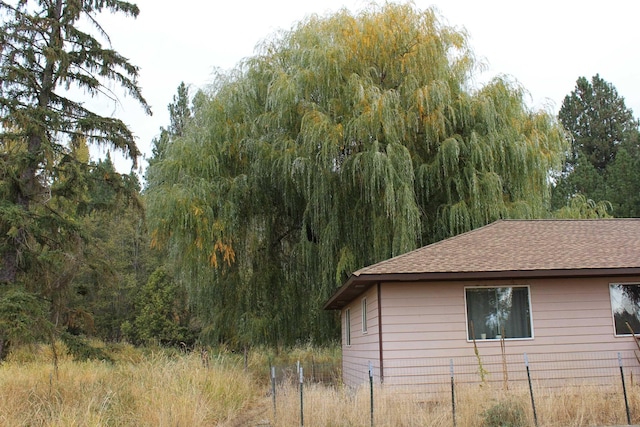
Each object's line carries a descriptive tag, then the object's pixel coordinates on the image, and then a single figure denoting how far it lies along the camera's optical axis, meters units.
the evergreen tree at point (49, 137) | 12.93
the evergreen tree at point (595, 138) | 32.88
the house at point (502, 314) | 10.27
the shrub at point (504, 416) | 7.48
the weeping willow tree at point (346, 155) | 13.26
